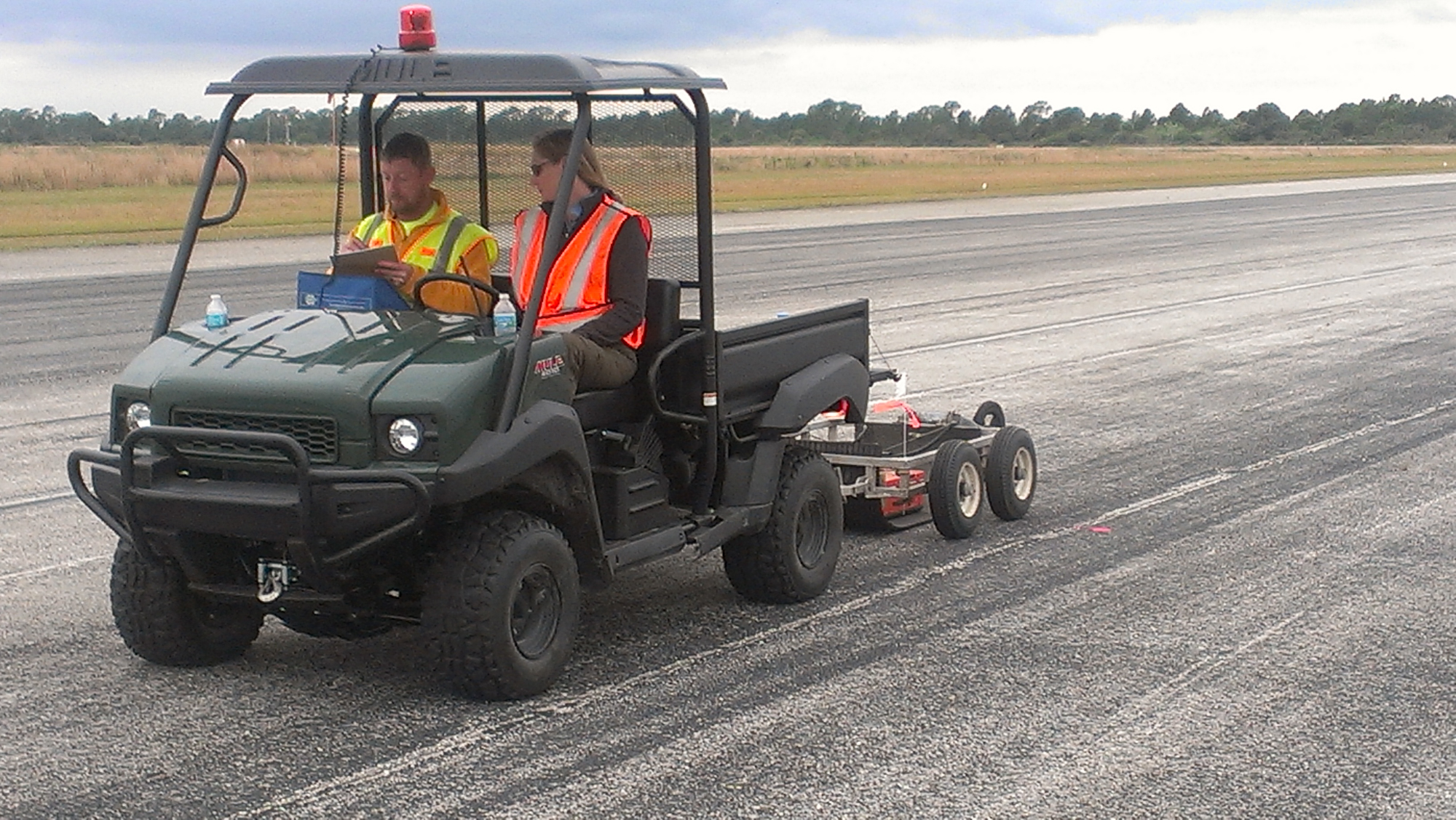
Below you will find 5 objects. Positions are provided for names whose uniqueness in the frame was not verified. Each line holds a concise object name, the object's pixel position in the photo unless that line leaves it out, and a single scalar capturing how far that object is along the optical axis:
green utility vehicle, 5.23
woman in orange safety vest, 6.07
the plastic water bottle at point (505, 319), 5.63
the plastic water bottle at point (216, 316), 5.82
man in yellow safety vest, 6.43
